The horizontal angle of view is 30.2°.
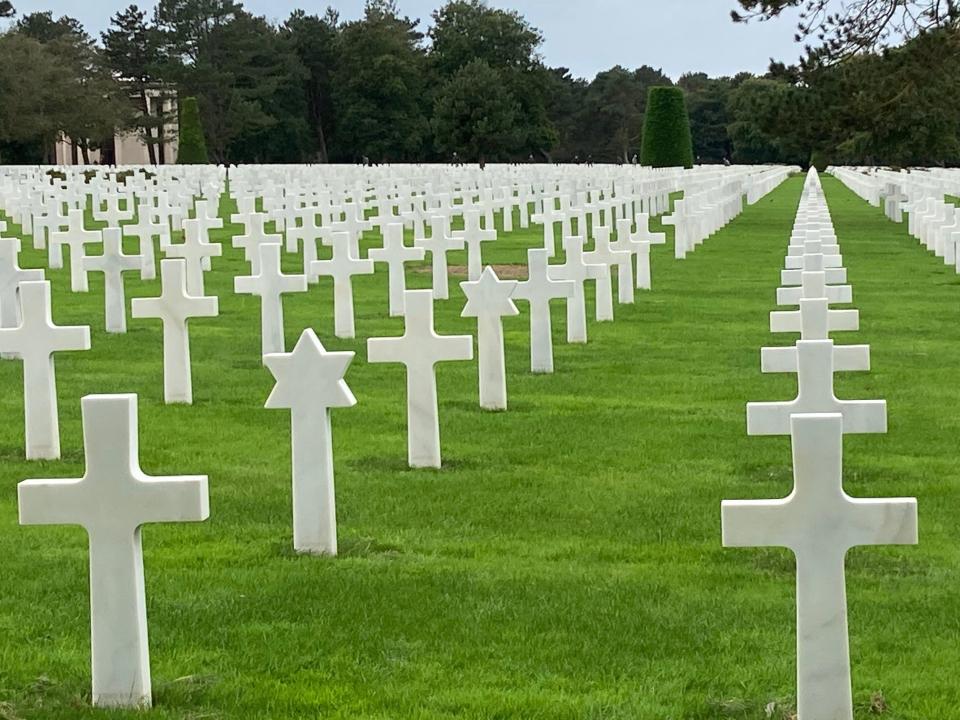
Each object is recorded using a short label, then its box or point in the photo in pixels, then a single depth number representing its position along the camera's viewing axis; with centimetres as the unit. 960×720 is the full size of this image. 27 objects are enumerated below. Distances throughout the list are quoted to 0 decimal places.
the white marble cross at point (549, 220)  2261
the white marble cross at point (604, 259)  1512
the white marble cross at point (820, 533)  436
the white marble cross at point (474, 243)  1852
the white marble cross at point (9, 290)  1124
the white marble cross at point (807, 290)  966
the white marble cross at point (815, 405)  607
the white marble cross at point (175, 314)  1012
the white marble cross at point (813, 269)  1075
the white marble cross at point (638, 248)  1803
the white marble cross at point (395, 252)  1484
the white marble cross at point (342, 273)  1331
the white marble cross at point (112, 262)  1333
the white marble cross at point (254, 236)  1659
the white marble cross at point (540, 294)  1152
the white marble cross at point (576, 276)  1325
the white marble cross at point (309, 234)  1794
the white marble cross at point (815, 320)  815
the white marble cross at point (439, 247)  1639
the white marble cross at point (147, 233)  1928
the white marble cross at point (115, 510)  462
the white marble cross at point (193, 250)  1529
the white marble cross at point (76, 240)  1741
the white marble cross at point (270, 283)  1171
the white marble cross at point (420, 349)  799
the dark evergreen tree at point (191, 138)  6506
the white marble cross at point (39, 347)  816
